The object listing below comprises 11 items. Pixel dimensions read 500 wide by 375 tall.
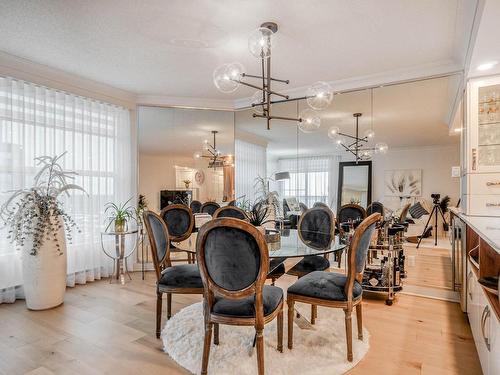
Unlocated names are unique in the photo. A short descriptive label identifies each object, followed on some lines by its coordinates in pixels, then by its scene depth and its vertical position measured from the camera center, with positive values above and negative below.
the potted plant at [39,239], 3.04 -0.56
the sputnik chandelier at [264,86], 2.25 +0.83
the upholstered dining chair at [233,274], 1.71 -0.52
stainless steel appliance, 2.68 -0.68
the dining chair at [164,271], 2.36 -0.70
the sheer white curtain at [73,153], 3.26 +0.38
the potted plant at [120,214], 3.98 -0.42
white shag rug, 1.97 -1.18
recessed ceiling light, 2.67 +1.07
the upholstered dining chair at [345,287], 2.03 -0.71
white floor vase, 3.04 -0.94
